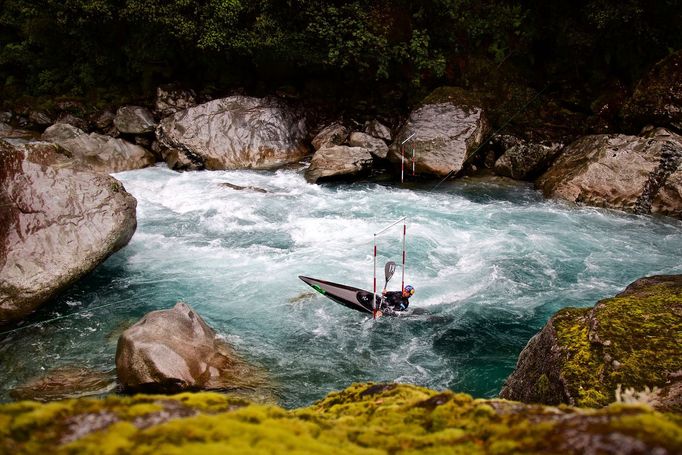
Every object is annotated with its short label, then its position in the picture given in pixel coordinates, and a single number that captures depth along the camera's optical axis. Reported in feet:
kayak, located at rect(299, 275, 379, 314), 27.27
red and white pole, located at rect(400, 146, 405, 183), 49.96
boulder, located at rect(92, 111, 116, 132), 60.39
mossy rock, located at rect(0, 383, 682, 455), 6.77
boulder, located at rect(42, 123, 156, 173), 51.13
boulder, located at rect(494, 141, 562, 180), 50.26
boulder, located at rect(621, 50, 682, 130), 44.24
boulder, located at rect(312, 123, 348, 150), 56.49
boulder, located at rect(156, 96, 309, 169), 53.78
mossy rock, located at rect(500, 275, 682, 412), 12.20
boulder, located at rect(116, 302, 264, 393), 20.66
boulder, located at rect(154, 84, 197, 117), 60.70
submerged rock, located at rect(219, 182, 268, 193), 46.98
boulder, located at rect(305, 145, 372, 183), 49.57
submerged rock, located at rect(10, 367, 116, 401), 21.40
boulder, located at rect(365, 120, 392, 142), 56.44
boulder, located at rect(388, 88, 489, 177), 49.42
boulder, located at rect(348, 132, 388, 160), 52.95
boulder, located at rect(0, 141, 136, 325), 27.55
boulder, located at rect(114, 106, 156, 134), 57.28
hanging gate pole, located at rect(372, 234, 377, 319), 26.35
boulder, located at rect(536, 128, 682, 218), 41.70
